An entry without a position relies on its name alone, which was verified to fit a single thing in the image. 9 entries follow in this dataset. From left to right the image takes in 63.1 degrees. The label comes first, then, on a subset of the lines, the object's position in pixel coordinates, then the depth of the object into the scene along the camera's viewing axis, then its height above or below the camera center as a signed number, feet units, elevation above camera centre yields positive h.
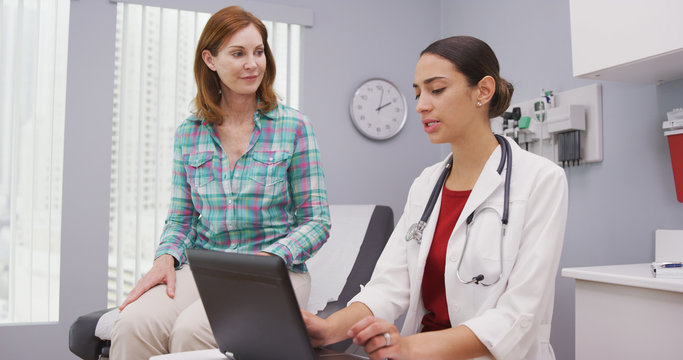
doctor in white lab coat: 3.28 -0.33
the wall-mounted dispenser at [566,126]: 7.56 +1.09
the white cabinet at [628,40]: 5.38 +1.70
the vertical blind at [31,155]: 8.83 +0.70
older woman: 5.02 +0.26
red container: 6.13 +0.53
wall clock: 11.03 +1.85
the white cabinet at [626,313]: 4.57 -0.98
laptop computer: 2.49 -0.52
